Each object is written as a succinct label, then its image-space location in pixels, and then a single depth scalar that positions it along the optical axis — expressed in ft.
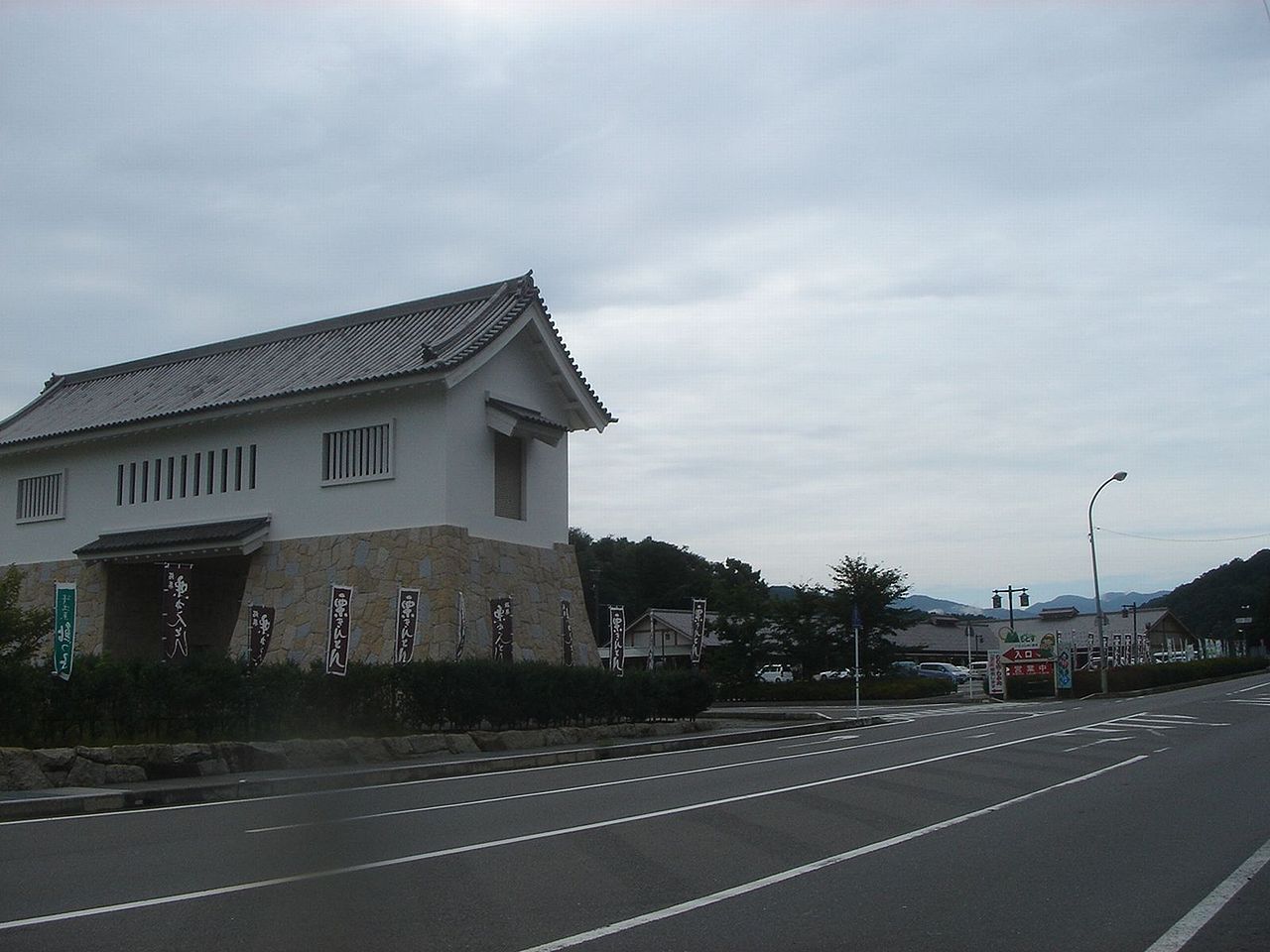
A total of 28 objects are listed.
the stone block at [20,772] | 46.19
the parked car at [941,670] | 203.50
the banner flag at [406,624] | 70.79
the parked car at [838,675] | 169.81
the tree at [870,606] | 155.12
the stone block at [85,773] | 48.29
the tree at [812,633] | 159.94
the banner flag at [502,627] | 79.87
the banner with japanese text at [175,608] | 72.23
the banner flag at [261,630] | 73.46
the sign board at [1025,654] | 156.76
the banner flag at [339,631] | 65.92
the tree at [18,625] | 59.93
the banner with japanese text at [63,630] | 52.90
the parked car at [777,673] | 168.04
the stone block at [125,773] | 49.85
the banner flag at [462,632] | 78.74
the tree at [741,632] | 163.32
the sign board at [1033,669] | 156.25
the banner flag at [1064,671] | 153.38
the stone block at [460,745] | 66.39
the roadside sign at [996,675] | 150.92
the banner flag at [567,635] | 92.68
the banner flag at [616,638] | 91.86
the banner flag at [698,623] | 99.09
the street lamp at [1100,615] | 150.51
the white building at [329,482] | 81.97
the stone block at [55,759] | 47.34
